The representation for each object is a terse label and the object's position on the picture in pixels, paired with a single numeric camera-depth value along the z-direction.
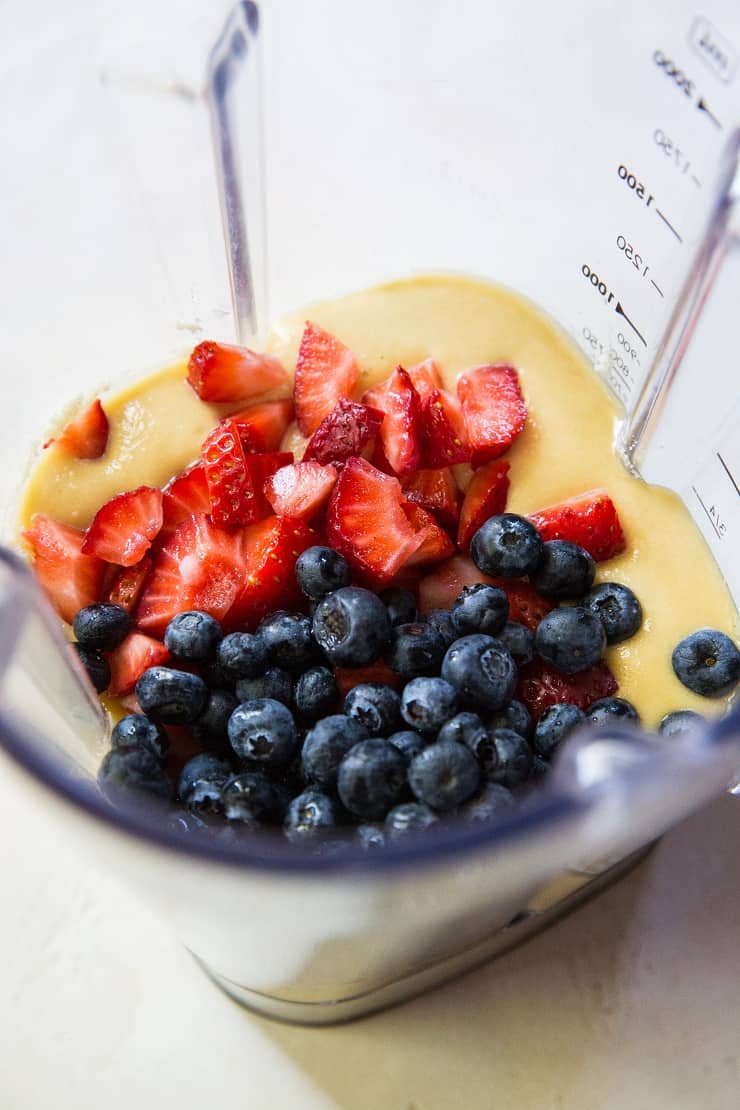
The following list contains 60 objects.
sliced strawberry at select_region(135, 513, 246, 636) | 0.43
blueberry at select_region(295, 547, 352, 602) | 0.42
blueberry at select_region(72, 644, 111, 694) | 0.42
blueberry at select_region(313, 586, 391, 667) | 0.41
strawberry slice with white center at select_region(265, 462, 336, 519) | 0.44
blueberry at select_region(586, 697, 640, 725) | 0.41
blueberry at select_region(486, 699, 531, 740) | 0.40
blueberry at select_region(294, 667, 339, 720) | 0.41
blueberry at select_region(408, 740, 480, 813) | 0.38
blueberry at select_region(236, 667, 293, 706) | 0.41
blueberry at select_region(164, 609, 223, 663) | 0.42
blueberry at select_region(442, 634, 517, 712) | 0.40
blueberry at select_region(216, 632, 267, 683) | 0.41
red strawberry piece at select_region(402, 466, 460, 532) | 0.45
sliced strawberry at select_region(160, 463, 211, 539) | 0.45
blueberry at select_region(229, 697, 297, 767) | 0.40
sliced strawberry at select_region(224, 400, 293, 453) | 0.45
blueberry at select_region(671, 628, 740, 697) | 0.42
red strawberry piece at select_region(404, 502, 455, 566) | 0.44
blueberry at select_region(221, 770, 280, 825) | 0.38
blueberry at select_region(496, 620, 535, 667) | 0.42
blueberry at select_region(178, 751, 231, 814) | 0.39
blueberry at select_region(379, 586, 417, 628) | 0.43
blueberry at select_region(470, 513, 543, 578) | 0.42
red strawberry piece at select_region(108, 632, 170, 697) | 0.42
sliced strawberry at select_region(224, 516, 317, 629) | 0.43
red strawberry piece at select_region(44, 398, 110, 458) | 0.46
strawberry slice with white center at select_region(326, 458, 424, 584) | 0.43
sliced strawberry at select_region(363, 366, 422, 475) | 0.45
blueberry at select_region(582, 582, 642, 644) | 0.43
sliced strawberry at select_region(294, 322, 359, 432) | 0.46
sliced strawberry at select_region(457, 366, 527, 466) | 0.45
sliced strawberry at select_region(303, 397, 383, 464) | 0.45
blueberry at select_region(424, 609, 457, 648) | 0.42
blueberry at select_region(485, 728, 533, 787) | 0.39
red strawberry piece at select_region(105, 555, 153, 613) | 0.44
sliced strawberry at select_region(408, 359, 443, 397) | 0.46
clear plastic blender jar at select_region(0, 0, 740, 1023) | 0.40
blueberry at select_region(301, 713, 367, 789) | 0.39
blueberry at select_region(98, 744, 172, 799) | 0.38
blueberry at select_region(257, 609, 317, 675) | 0.42
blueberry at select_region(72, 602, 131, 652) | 0.42
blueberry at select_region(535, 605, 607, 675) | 0.41
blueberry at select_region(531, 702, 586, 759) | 0.40
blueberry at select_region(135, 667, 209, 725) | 0.41
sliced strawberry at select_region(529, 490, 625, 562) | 0.44
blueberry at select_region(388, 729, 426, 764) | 0.39
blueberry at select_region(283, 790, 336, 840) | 0.38
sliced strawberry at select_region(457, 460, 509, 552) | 0.45
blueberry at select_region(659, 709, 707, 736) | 0.41
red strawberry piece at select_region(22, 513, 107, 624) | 0.44
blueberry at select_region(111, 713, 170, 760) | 0.40
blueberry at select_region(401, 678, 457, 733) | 0.39
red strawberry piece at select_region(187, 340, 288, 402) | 0.46
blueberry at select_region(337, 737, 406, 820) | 0.38
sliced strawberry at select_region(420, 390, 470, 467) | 0.45
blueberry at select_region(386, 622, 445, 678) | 0.41
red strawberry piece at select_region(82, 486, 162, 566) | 0.44
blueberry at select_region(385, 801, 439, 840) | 0.37
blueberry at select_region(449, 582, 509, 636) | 0.41
